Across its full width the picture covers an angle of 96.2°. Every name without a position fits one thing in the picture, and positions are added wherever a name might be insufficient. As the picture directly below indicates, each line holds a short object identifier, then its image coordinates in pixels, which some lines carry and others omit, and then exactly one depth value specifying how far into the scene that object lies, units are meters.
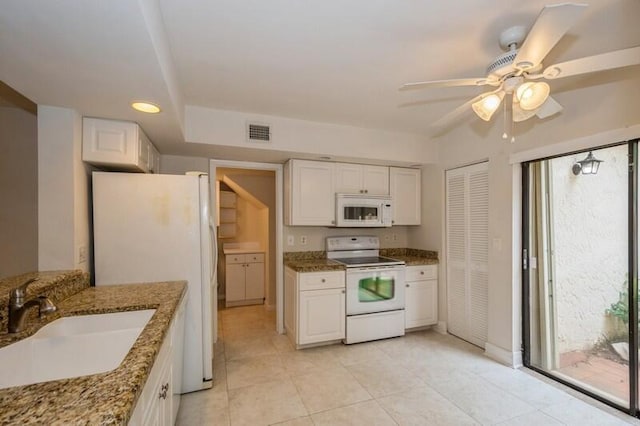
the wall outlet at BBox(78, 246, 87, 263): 2.00
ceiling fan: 1.17
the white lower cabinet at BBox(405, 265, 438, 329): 3.47
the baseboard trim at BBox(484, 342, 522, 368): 2.68
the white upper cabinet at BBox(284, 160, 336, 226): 3.30
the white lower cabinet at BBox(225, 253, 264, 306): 4.62
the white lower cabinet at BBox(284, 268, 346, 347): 3.05
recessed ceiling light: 1.86
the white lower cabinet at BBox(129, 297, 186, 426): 1.03
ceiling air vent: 2.82
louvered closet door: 3.05
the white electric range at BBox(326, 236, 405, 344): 3.18
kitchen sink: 1.20
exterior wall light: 2.24
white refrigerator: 2.10
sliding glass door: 2.06
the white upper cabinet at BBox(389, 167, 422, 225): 3.75
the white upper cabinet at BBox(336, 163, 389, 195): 3.48
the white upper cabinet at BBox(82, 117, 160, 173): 2.05
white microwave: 3.40
